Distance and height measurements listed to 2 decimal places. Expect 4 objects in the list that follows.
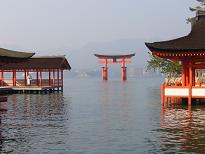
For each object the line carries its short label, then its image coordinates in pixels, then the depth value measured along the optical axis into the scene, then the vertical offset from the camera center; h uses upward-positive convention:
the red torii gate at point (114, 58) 156.88 +7.96
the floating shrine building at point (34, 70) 66.76 +1.42
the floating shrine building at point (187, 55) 35.69 +2.03
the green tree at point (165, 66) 71.16 +2.38
